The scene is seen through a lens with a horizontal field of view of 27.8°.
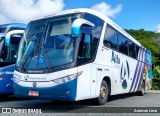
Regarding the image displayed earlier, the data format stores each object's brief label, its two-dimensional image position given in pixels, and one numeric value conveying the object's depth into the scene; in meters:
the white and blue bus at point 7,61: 12.56
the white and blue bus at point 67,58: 9.23
